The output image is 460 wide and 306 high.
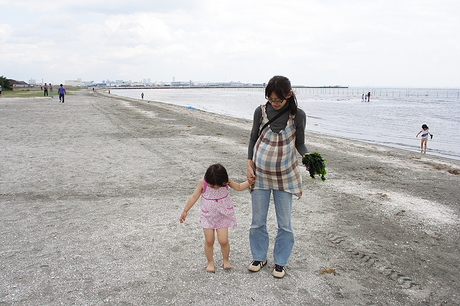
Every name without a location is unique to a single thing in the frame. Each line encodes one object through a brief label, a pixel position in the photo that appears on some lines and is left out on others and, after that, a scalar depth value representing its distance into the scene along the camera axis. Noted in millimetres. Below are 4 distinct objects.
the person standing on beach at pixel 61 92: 30478
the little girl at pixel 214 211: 3309
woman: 3109
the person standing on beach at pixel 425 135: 13484
